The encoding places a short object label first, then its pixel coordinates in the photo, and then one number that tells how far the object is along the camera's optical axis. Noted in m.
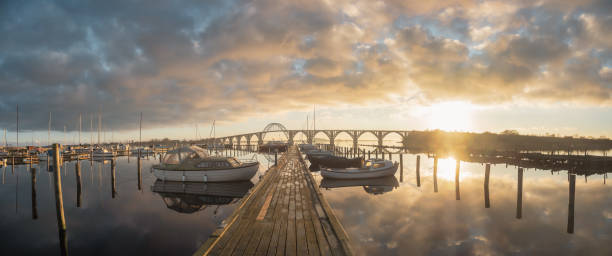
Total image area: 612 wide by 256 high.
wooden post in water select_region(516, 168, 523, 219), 16.00
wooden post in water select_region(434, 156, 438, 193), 25.23
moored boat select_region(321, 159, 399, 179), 27.81
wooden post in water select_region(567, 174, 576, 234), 13.39
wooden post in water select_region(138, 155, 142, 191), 26.30
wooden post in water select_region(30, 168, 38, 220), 18.10
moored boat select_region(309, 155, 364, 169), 36.75
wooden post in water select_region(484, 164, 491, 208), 19.11
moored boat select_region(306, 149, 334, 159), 42.17
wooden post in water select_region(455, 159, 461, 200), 21.86
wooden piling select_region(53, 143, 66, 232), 12.92
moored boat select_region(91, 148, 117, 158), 61.26
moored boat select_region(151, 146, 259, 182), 25.00
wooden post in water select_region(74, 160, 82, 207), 21.01
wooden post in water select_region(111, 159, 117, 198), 23.57
